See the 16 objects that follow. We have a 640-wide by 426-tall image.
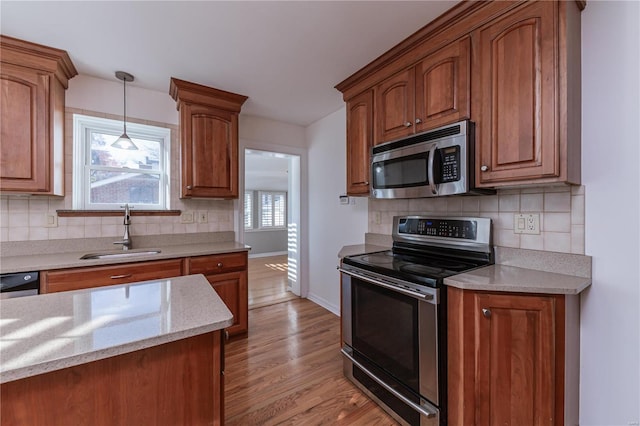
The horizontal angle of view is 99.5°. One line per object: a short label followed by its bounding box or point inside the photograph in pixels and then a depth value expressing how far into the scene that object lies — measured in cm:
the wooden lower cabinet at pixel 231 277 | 239
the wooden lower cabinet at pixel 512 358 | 124
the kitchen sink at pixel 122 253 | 229
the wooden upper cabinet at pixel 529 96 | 128
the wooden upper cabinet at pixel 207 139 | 256
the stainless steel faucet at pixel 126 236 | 246
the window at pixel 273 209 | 780
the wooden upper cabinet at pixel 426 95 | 163
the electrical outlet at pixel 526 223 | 159
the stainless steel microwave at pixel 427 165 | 159
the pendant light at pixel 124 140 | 231
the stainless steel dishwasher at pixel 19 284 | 169
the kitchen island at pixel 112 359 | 71
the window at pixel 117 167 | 245
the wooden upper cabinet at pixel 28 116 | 192
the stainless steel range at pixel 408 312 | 143
